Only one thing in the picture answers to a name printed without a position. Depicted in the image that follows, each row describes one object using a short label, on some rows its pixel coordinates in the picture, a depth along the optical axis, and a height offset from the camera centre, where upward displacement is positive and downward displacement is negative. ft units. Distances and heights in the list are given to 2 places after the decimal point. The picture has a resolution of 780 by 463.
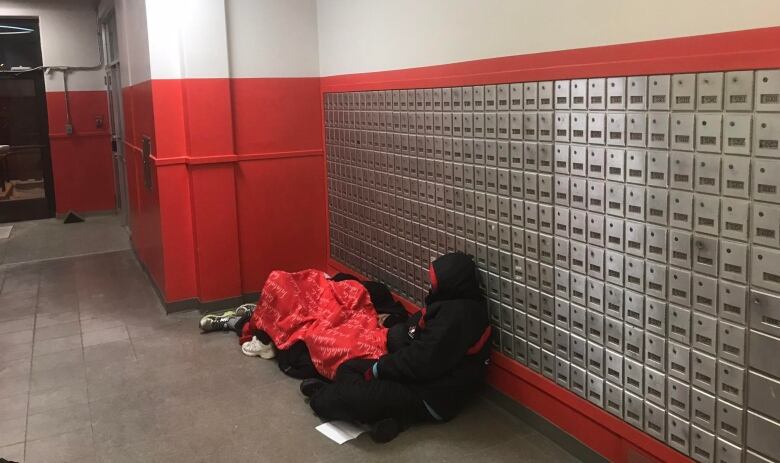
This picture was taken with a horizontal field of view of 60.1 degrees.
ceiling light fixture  24.90 +4.16
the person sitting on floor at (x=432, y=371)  8.84 -3.20
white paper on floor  8.84 -3.93
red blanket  10.21 -3.13
